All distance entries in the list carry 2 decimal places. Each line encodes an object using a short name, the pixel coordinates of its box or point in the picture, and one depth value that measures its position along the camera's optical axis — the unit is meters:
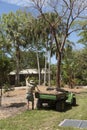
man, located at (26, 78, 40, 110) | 4.90
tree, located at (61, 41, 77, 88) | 11.51
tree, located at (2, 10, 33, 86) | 15.70
